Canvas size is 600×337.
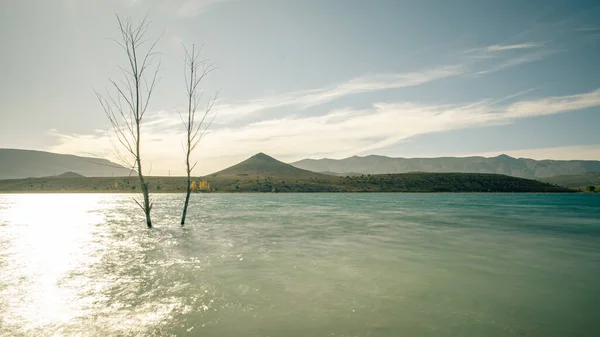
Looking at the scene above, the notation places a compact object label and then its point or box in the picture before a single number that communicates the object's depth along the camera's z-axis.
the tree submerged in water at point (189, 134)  21.23
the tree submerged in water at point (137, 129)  18.61
